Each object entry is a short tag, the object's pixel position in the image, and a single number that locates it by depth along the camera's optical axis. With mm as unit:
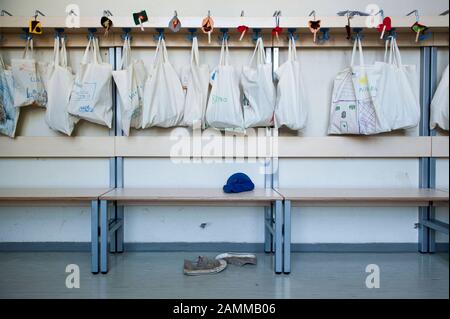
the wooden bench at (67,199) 1982
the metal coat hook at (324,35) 2261
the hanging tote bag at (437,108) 1989
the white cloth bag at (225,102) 2121
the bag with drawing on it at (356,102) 2133
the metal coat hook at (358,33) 2263
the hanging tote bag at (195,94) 2199
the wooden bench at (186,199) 1989
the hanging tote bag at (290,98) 2148
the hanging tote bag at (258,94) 2162
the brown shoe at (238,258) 2188
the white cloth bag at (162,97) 2145
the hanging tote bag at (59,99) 2148
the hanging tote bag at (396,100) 2113
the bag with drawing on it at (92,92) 2115
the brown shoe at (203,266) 2023
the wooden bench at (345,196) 1980
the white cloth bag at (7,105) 2188
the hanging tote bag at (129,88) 2148
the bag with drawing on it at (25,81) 2197
